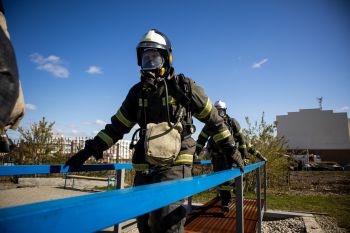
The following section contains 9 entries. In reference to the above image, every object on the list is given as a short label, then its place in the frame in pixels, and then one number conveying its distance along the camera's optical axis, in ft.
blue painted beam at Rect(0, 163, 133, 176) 7.16
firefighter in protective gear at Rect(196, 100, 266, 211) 18.26
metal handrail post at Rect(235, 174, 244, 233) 7.75
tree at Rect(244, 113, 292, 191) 33.30
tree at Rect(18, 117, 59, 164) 41.86
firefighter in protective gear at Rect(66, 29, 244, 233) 7.48
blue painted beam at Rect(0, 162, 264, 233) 1.75
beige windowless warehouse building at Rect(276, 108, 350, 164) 145.07
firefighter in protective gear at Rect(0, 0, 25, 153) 2.07
